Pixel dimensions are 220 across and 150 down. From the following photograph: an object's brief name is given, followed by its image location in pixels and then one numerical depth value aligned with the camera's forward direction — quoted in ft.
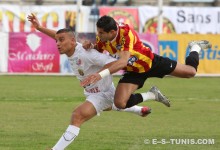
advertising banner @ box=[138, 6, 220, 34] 136.26
